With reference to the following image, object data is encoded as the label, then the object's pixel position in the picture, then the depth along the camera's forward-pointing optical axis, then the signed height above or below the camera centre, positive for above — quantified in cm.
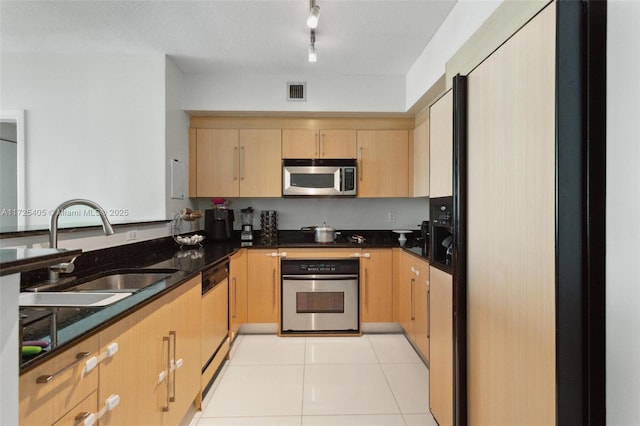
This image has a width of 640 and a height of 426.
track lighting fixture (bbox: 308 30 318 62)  241 +120
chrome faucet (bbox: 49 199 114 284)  133 -4
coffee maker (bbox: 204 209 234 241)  343 -12
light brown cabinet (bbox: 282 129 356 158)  342 +71
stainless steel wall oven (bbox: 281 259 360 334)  317 -79
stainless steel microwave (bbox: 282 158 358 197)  338 +35
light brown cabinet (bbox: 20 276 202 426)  85 -54
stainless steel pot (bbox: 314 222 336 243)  339 -23
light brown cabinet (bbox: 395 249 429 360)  252 -72
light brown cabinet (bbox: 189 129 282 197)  341 +53
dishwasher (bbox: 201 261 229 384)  211 -70
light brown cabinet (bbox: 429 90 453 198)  156 +33
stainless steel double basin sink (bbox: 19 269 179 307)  137 -36
